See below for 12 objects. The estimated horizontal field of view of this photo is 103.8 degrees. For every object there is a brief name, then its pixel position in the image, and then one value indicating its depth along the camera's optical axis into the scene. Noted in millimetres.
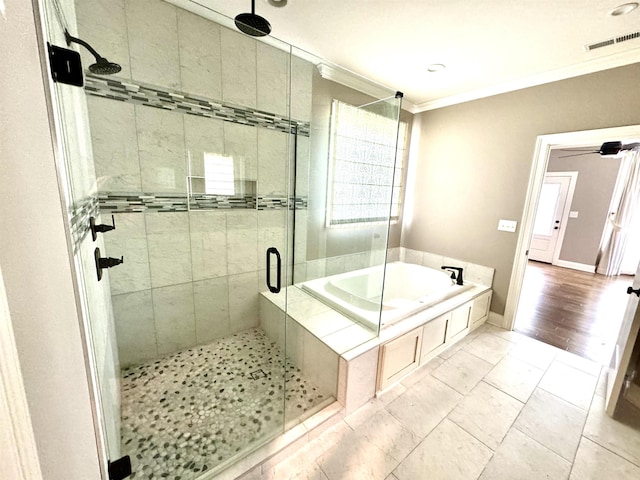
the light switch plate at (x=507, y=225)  2684
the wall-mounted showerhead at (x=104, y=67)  1446
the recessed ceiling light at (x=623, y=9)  1476
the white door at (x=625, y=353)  1628
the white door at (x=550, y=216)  5246
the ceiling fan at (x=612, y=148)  2413
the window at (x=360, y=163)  2572
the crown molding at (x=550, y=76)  1978
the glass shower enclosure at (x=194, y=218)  1362
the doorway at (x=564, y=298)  2369
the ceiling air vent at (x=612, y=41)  1750
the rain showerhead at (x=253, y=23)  1509
